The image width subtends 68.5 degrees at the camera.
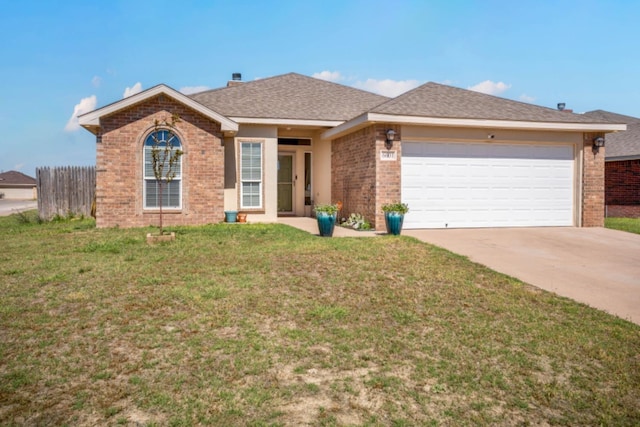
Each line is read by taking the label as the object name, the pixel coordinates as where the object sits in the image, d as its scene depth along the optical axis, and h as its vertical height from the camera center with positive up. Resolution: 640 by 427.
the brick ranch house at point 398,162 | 12.50 +1.05
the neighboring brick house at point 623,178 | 19.14 +0.87
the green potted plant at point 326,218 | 10.82 -0.45
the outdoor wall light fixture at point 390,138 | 12.00 +1.56
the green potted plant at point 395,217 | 10.95 -0.43
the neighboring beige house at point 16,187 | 64.56 +1.51
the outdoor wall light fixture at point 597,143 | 13.38 +1.60
